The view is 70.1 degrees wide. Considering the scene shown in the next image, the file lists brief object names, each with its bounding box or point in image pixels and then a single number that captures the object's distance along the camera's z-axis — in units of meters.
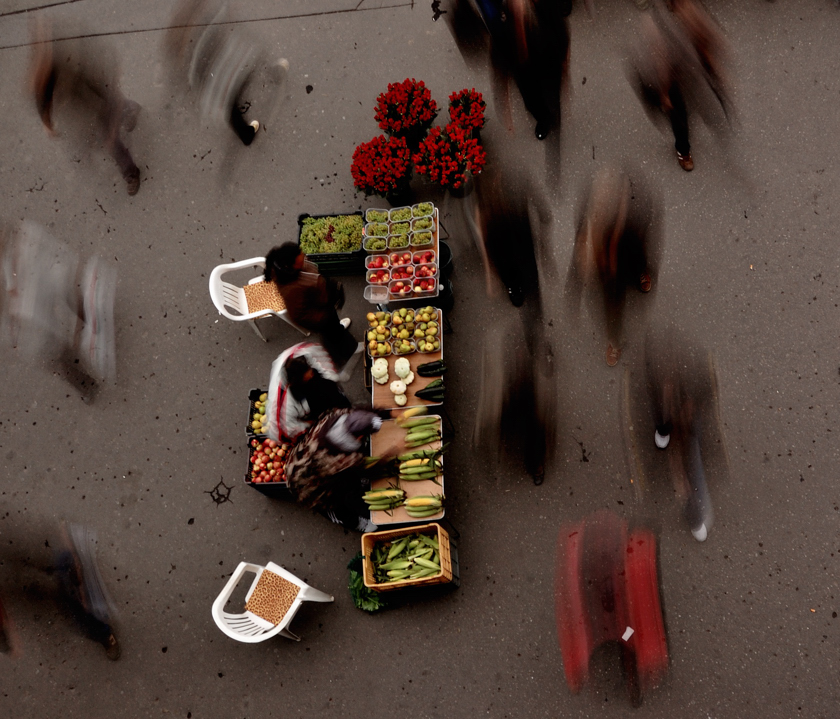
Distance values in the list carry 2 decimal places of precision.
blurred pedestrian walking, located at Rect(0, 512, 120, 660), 5.65
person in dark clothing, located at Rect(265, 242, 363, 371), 4.54
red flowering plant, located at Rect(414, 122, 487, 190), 5.59
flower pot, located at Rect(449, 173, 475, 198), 6.39
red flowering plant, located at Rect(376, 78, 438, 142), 5.75
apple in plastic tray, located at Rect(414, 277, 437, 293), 5.43
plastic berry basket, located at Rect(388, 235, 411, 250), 5.53
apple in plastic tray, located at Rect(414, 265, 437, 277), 5.41
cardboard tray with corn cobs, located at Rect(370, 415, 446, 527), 4.91
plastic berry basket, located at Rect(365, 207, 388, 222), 5.64
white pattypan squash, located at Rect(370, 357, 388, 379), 5.16
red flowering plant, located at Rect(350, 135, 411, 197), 5.67
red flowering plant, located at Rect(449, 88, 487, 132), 5.88
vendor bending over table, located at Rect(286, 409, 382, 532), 4.35
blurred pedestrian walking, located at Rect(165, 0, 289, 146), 7.08
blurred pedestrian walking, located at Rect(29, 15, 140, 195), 7.24
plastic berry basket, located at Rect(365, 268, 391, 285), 5.53
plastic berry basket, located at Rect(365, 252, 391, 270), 5.57
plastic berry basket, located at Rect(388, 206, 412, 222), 5.59
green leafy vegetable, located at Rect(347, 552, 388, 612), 5.22
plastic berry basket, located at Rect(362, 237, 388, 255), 5.54
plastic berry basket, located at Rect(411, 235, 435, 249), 5.46
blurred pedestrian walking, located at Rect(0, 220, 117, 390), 6.43
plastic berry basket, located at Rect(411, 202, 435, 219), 5.54
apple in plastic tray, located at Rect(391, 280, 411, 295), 5.45
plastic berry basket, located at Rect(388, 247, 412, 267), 5.52
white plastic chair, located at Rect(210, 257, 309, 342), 5.47
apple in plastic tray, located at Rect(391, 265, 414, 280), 5.46
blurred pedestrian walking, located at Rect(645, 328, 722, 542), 5.27
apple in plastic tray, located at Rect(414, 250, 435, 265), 5.49
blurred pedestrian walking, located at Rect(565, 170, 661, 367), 5.87
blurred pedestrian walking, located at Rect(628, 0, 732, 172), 6.32
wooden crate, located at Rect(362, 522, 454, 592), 4.77
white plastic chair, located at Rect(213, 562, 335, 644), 4.51
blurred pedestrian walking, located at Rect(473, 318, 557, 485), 5.59
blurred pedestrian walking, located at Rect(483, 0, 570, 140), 6.64
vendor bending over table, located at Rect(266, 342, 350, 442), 4.68
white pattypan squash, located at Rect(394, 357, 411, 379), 5.15
